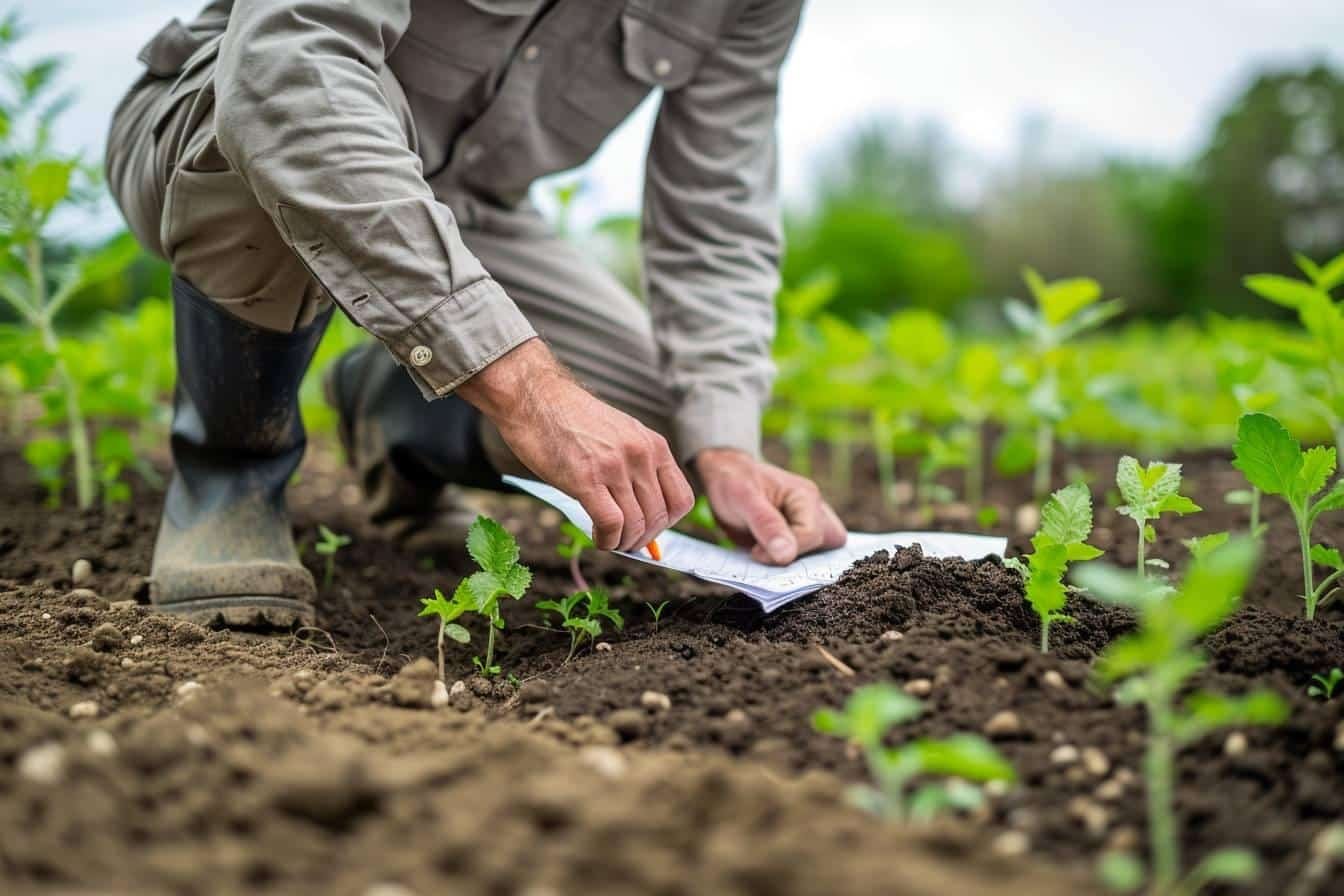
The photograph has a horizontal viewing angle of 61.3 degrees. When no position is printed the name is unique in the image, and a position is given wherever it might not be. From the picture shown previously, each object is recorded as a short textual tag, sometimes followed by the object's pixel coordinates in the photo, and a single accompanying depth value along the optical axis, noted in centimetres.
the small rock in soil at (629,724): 119
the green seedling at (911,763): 82
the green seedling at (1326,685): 122
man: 146
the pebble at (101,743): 101
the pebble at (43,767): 91
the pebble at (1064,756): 105
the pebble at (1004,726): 110
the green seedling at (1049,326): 252
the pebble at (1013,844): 91
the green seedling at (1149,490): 148
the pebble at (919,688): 118
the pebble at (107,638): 146
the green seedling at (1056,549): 131
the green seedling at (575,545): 185
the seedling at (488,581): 146
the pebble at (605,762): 100
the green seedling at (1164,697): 80
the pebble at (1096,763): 103
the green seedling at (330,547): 194
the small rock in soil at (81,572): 187
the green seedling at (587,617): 155
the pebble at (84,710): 124
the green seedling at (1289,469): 146
